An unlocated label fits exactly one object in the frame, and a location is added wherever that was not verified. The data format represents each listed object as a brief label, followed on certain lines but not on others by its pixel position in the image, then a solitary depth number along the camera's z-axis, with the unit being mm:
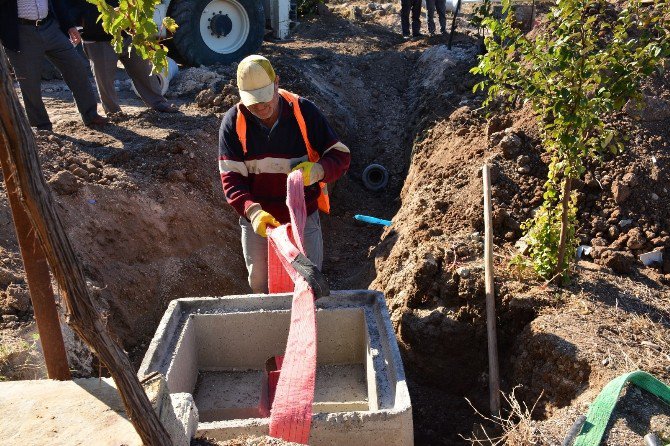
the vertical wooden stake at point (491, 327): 3877
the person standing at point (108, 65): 6332
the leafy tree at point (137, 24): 2639
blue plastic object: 6211
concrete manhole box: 3686
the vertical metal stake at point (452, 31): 9252
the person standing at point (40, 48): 5594
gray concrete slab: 2070
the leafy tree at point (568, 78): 3518
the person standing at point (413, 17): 11719
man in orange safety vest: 3977
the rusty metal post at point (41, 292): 2012
